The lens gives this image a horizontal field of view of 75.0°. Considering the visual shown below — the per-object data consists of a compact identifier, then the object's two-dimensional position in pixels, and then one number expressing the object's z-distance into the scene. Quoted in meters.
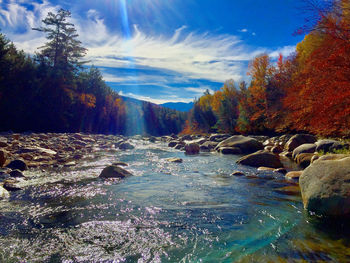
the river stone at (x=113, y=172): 7.26
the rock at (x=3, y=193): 4.99
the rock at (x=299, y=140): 14.54
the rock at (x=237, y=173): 8.06
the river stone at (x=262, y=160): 9.49
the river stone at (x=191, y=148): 16.34
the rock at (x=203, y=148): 18.01
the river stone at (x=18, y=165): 7.82
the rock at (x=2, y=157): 7.68
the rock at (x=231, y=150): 14.96
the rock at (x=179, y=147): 19.52
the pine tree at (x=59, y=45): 29.75
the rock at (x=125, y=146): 18.06
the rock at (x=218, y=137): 24.39
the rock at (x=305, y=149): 10.91
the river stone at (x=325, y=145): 10.40
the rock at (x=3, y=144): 10.66
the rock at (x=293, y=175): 7.32
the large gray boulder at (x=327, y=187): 3.80
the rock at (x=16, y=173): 6.84
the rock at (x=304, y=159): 9.53
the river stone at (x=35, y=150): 10.52
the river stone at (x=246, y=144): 15.47
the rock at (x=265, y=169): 8.81
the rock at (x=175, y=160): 11.49
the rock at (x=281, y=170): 8.40
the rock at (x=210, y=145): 18.80
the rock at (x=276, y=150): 15.02
